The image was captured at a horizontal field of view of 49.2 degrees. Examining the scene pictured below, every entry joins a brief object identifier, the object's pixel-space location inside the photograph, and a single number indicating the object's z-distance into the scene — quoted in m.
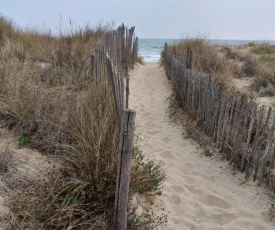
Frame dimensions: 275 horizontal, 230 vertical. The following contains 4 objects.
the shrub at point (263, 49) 13.09
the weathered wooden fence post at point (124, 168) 2.11
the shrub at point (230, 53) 11.58
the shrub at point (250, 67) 8.92
